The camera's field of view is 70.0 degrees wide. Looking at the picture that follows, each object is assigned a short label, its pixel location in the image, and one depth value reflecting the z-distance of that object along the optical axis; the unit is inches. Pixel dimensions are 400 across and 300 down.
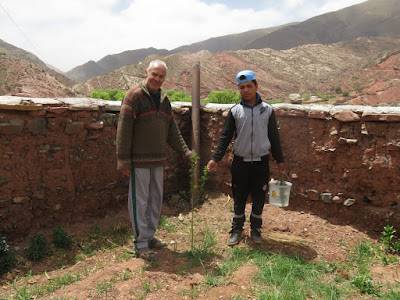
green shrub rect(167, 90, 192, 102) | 463.9
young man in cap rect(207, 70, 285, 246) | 109.7
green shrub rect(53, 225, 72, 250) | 117.1
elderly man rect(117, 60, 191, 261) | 97.5
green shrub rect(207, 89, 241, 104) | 453.1
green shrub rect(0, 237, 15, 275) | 99.8
